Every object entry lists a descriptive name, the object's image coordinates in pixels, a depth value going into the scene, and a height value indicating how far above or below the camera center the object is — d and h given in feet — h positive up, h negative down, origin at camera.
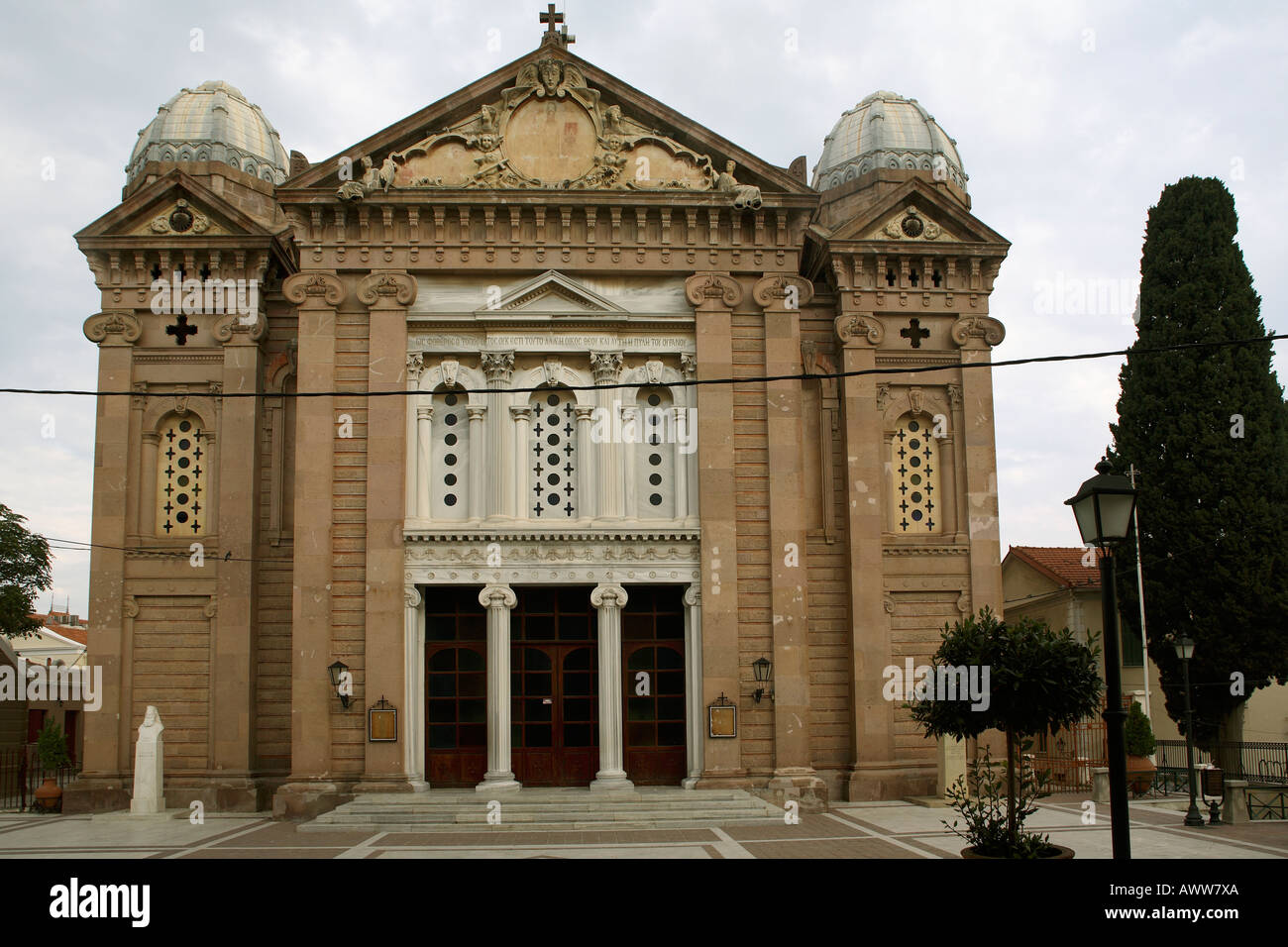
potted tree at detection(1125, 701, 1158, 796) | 97.50 -10.06
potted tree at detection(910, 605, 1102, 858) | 48.19 -2.56
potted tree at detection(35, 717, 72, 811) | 96.68 -9.07
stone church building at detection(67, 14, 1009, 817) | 84.12 +12.42
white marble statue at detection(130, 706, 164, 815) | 82.43 -9.43
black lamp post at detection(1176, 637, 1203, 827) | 80.62 -2.50
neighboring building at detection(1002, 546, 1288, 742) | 129.18 +2.19
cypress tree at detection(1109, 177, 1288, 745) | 105.91 +14.94
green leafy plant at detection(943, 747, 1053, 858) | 46.21 -8.41
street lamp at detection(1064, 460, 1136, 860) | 37.93 +2.37
